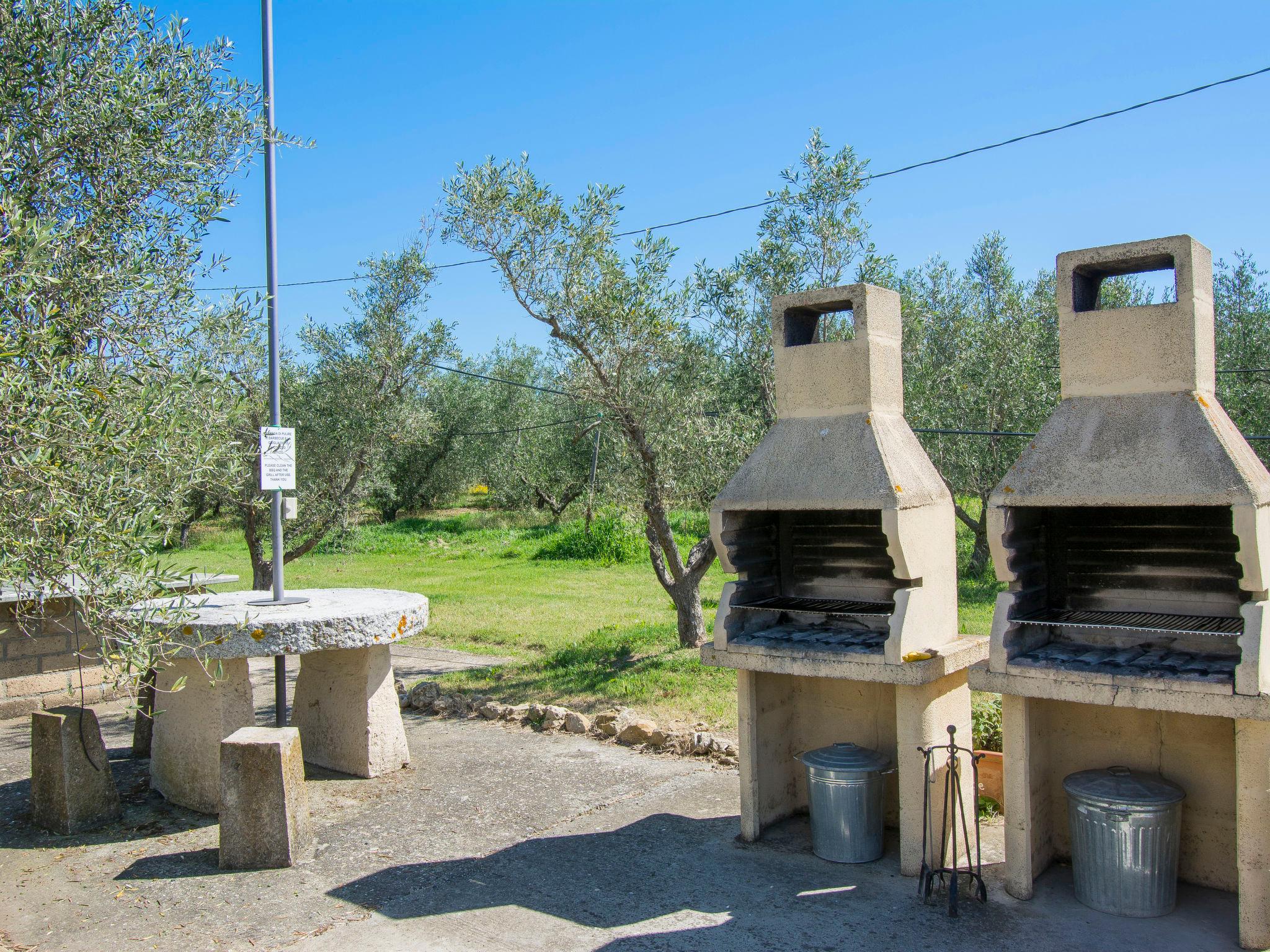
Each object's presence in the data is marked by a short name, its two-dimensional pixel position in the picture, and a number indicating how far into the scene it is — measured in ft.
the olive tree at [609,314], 34.88
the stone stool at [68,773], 21.50
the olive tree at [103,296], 14.48
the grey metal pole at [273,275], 24.72
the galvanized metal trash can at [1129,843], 16.03
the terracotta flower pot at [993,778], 21.53
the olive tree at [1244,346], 55.11
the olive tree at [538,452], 106.32
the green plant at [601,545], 78.79
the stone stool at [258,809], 19.30
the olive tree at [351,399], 42.42
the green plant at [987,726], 23.34
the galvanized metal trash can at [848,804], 18.93
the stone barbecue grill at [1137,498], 15.44
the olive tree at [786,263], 36.65
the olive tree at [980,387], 56.03
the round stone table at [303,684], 21.75
